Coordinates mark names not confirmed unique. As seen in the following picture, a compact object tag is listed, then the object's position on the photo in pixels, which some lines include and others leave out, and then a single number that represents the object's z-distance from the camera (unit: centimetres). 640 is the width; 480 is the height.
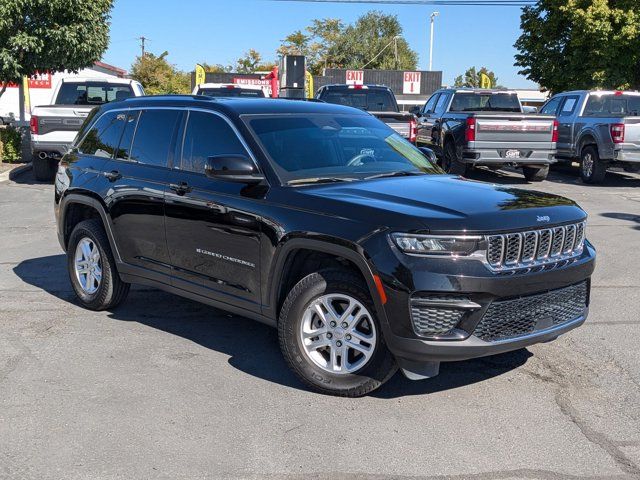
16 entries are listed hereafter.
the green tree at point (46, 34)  1695
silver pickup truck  1586
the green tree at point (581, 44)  2342
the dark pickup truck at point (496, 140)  1565
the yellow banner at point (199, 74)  2840
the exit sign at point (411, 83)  5778
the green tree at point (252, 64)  7638
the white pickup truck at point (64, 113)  1507
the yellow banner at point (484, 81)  3297
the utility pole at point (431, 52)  7281
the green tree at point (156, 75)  5715
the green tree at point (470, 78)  10918
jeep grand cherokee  446
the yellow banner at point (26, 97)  2948
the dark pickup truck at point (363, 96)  1738
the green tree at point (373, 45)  8050
